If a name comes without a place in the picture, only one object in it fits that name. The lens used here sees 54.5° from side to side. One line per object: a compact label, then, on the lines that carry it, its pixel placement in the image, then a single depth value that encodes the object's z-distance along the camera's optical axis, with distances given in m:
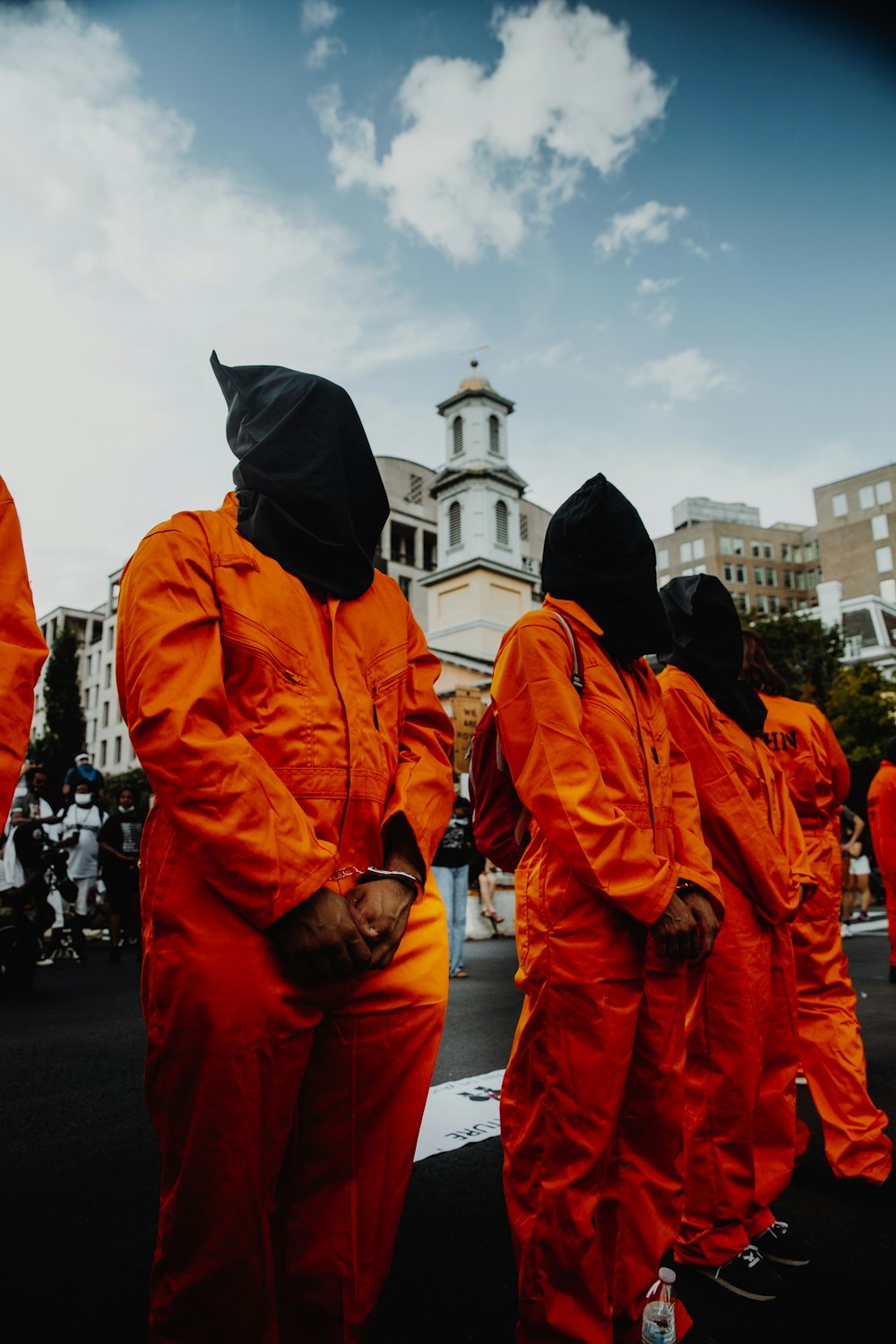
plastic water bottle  2.13
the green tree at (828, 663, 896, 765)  26.47
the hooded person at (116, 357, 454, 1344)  1.53
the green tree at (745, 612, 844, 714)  30.16
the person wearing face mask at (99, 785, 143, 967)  10.29
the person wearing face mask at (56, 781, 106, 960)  11.46
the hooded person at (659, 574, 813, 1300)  2.63
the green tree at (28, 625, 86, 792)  52.72
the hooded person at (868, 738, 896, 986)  7.34
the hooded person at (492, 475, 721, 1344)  2.09
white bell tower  30.84
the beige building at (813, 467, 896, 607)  66.75
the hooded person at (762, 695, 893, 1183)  3.37
